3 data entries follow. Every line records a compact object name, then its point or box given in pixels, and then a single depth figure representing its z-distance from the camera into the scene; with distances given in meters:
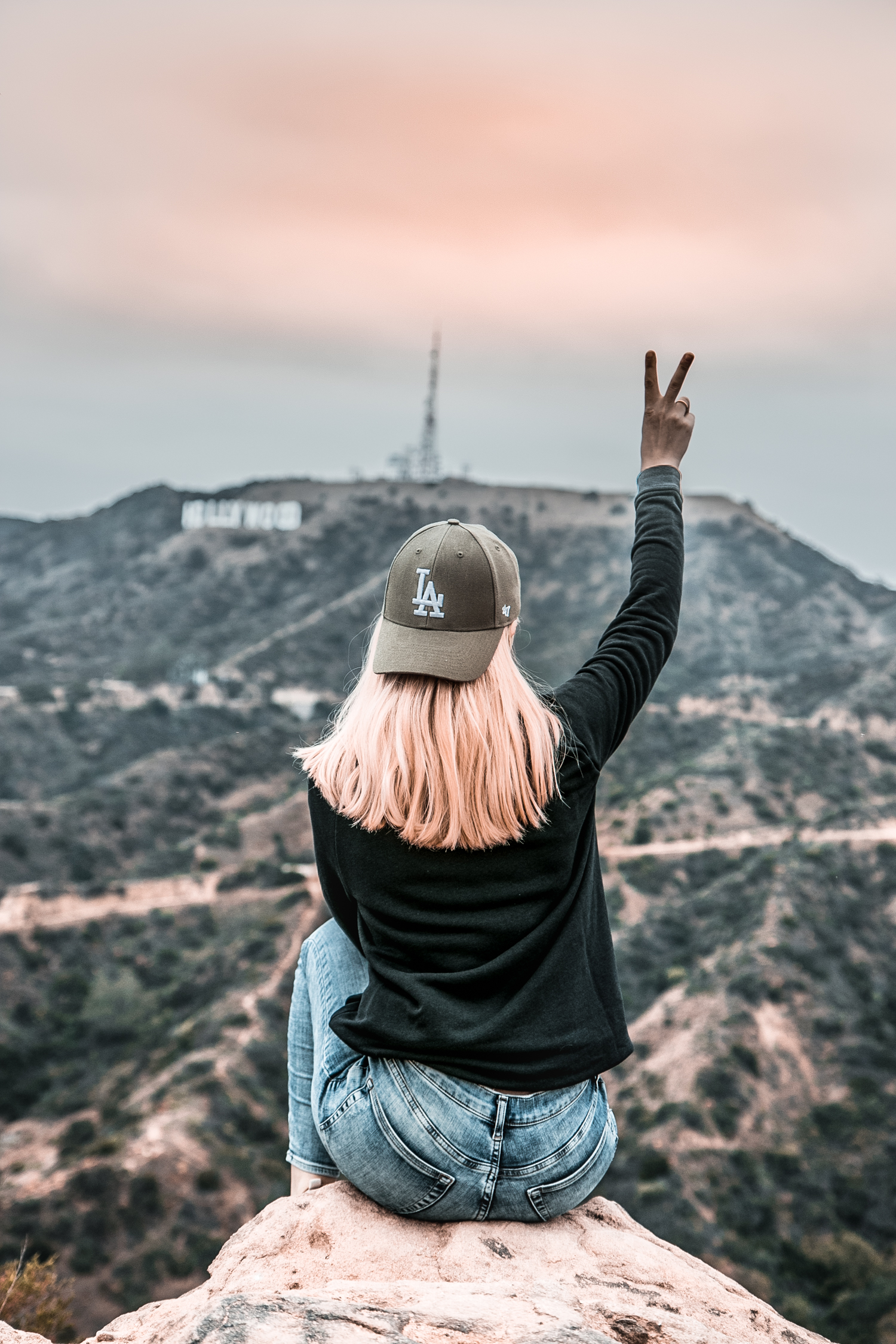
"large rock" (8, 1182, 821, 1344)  2.40
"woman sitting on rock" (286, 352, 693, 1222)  2.68
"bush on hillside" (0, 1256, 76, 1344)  9.12
